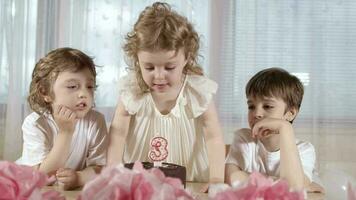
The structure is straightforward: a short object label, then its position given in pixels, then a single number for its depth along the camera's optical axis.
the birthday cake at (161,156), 0.82
